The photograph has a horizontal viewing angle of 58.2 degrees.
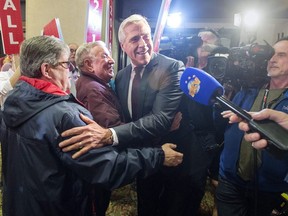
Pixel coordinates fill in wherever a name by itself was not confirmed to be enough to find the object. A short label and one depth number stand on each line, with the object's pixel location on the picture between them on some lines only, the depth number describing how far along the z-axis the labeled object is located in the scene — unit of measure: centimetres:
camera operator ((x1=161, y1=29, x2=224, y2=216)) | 192
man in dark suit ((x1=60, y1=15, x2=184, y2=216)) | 164
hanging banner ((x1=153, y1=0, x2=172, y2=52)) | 276
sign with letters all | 265
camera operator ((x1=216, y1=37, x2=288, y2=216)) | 159
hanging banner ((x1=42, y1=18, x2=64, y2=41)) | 237
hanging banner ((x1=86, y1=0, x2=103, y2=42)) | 246
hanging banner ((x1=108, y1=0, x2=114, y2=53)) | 331
